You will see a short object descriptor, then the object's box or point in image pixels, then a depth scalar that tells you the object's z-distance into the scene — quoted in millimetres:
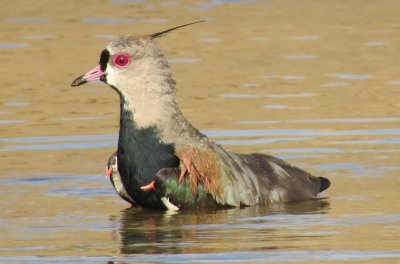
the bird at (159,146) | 12695
